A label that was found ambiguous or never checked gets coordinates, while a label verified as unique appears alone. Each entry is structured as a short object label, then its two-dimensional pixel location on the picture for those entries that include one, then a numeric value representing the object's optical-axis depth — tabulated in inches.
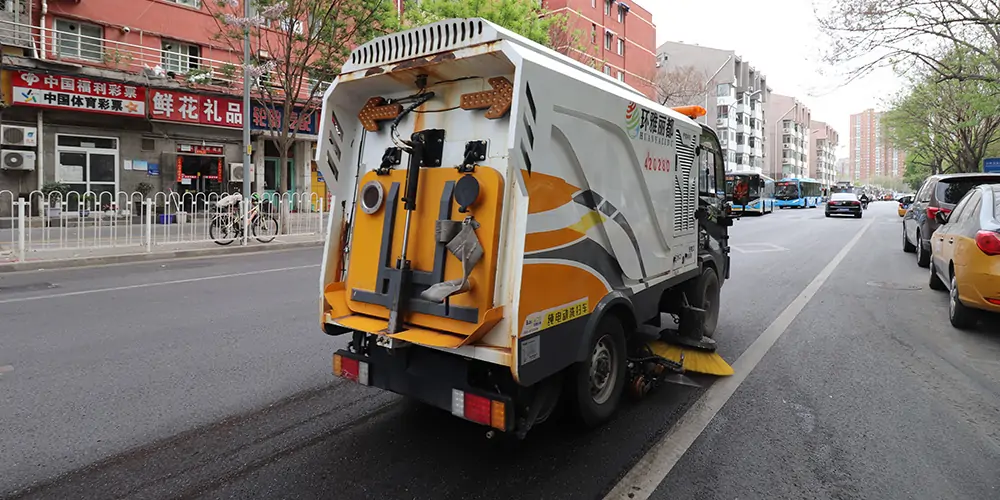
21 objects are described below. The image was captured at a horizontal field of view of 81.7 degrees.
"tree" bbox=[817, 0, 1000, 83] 552.1
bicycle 566.9
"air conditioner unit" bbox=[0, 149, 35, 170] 714.8
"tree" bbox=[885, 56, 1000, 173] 974.4
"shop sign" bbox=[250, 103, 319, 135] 910.1
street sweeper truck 120.2
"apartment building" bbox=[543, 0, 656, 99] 1588.3
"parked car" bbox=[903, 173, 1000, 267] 425.7
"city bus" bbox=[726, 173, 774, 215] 1331.2
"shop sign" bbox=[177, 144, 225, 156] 876.0
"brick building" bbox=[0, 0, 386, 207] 732.0
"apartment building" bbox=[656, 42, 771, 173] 2748.5
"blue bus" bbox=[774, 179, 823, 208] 1839.3
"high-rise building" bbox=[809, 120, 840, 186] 5014.8
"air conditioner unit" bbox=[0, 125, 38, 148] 712.4
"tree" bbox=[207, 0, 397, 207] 621.0
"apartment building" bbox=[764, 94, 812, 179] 3737.7
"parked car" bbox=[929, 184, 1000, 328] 239.0
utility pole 613.1
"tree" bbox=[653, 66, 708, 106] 1550.2
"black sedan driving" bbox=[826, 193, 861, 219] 1237.7
